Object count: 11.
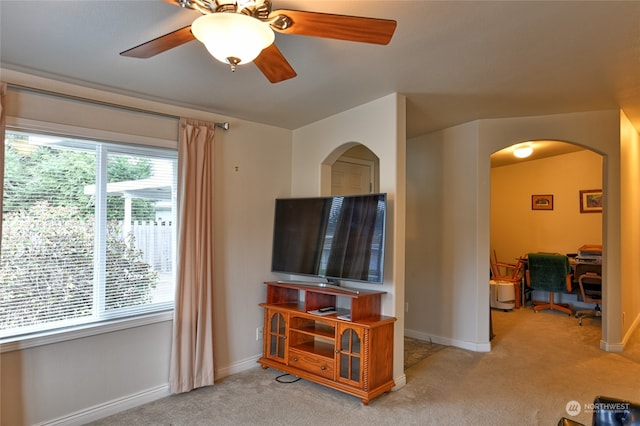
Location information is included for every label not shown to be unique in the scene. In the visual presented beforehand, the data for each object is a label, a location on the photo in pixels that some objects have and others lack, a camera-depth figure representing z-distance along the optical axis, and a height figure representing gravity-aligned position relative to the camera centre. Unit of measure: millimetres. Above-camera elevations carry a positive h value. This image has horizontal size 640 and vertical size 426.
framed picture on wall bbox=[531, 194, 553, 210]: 6639 +348
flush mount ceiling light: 5403 +1035
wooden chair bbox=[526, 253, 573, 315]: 5652 -837
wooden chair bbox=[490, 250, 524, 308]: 6262 -927
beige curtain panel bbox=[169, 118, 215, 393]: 3070 -398
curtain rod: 2454 +869
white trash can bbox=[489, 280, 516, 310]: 5969 -1173
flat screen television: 3023 -147
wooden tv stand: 2861 -1008
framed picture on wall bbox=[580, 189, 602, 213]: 6082 +342
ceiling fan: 1396 +761
